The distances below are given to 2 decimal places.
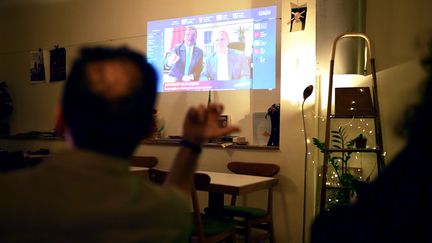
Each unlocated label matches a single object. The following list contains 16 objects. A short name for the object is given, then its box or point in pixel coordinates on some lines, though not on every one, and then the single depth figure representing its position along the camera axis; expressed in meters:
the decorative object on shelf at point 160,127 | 4.55
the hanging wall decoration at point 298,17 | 3.55
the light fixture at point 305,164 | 3.44
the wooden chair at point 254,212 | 3.17
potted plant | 3.24
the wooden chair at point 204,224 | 2.47
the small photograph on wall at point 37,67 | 5.60
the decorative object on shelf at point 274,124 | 3.83
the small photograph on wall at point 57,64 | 5.37
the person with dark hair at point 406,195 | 0.69
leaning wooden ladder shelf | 3.11
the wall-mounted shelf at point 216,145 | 3.86
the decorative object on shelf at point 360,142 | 3.30
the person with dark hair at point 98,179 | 0.64
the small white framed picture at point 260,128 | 4.00
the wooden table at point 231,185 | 2.67
